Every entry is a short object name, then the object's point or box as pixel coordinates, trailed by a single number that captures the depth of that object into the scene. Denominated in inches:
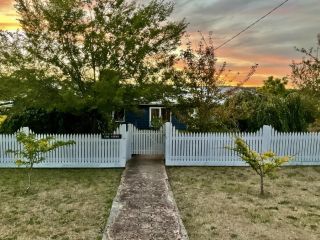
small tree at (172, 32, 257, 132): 417.0
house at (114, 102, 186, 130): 659.0
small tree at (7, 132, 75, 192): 277.7
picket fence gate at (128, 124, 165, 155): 429.0
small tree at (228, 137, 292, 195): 266.5
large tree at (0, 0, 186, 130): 349.1
